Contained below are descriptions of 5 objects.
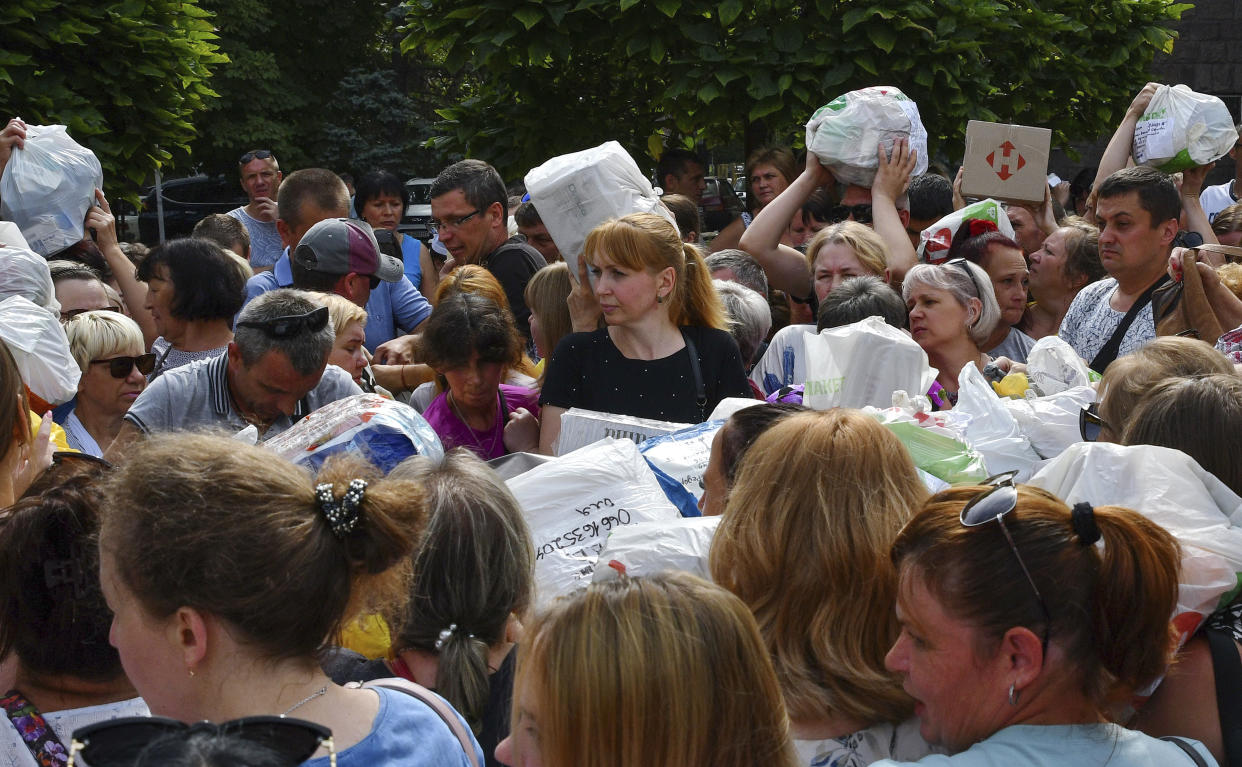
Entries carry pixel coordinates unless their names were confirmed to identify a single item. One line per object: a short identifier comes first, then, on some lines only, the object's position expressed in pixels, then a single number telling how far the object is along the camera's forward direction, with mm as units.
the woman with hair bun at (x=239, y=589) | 1818
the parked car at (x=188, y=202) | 17328
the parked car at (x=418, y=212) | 17359
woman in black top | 3971
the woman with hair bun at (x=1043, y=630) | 1901
